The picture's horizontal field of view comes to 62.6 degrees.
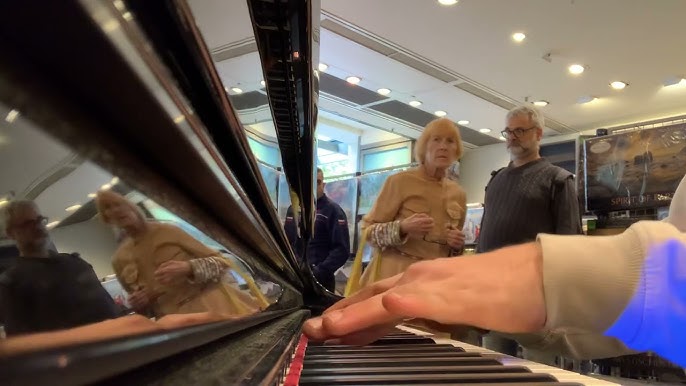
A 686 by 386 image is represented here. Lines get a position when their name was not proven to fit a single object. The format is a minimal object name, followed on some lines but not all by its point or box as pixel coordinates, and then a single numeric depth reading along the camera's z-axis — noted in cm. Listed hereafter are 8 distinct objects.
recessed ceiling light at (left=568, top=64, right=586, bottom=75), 497
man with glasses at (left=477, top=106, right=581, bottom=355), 213
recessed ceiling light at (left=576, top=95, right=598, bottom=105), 570
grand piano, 20
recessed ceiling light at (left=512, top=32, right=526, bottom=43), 446
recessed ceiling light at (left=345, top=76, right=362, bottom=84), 551
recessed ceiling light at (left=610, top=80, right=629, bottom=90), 530
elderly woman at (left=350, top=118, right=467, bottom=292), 193
